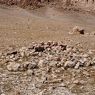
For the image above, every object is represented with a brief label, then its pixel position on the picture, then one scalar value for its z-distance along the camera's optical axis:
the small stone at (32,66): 12.16
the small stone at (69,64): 12.51
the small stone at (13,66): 11.93
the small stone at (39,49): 14.55
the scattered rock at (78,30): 22.75
